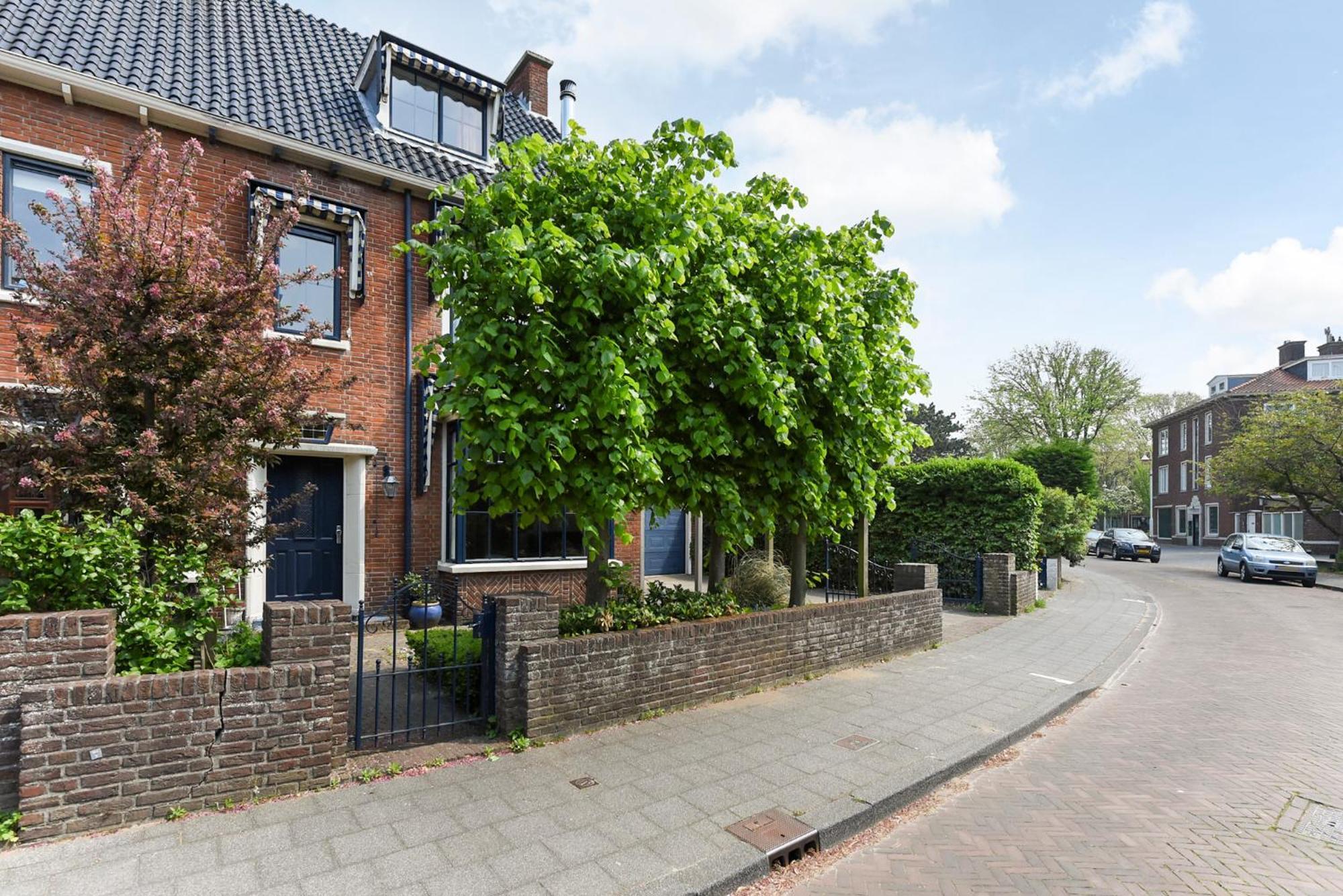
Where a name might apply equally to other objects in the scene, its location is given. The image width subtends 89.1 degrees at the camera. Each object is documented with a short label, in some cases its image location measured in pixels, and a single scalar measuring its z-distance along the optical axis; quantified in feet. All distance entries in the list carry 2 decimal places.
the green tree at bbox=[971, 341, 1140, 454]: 129.59
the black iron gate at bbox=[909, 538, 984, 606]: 45.03
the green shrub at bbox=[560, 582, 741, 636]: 19.72
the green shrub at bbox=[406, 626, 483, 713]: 18.79
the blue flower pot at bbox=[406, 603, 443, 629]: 31.01
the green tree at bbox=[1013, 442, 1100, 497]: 79.41
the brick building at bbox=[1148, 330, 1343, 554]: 128.57
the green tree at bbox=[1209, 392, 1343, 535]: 82.48
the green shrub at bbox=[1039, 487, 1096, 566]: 54.13
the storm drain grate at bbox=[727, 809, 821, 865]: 12.91
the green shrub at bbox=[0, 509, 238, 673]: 13.08
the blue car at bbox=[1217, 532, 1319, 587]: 67.82
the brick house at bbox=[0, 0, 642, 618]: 26.61
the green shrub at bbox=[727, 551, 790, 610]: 33.68
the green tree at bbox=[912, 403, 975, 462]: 129.59
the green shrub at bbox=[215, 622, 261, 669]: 15.24
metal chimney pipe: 51.98
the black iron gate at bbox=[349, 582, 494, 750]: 16.81
